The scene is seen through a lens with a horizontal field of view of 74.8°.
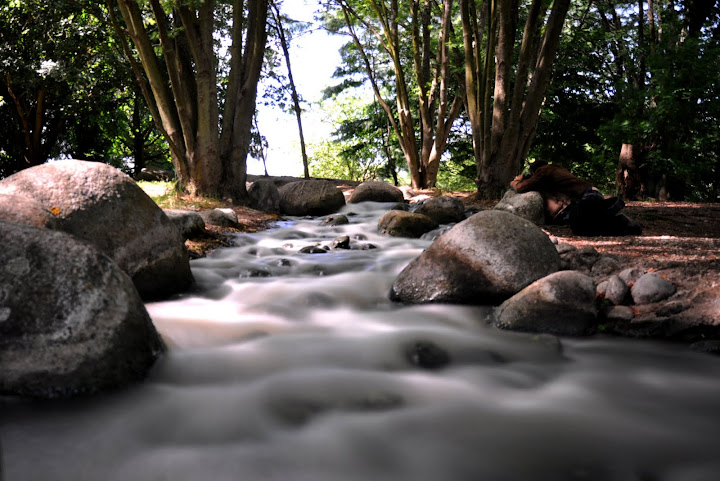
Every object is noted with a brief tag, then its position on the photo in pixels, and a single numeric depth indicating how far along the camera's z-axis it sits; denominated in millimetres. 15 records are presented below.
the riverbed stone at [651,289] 3924
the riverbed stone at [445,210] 9266
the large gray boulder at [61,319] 2527
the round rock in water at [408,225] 8266
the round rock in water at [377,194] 12992
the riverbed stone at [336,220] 9867
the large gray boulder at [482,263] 4562
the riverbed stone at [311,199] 12039
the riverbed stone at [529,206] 7797
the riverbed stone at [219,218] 8070
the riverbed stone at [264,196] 12213
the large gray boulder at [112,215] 4195
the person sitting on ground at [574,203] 6781
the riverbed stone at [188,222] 6500
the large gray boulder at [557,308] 3891
